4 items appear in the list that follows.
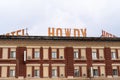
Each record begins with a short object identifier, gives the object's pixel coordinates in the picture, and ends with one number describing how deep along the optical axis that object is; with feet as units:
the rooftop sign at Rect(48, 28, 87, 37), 190.90
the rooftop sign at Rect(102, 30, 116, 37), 197.96
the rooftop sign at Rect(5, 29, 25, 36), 187.29
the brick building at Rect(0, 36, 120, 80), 183.83
